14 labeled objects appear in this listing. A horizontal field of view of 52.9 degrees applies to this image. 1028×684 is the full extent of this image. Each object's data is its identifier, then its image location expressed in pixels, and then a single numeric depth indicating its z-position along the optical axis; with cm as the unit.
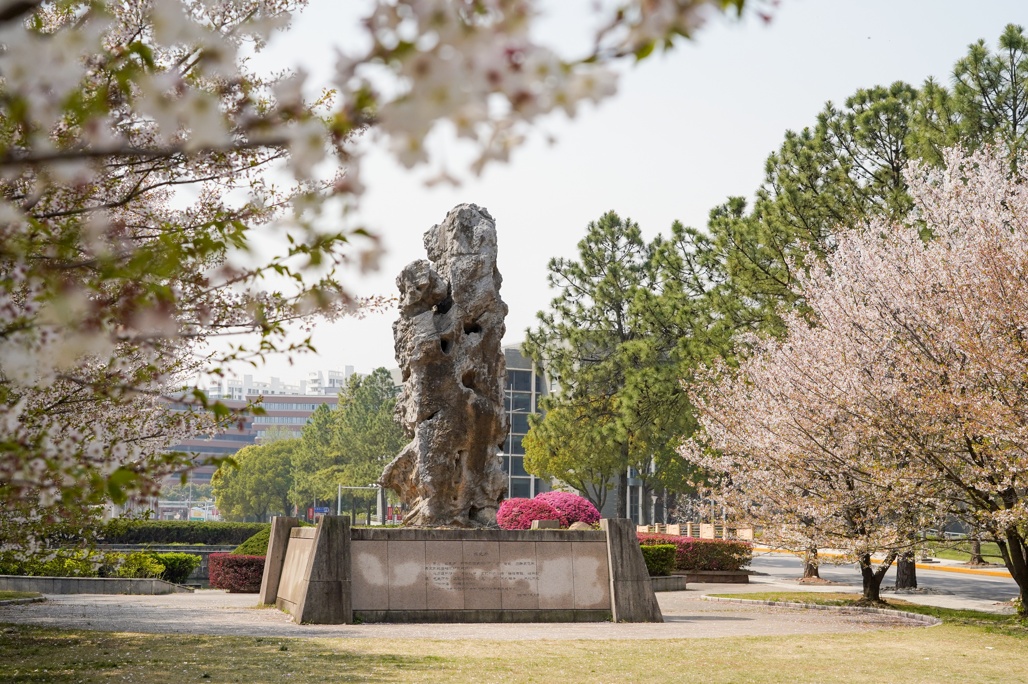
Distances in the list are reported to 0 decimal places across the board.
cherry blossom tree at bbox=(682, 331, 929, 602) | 1614
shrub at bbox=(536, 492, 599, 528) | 2712
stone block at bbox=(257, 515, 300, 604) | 1714
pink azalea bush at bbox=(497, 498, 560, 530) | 2191
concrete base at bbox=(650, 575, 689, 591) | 2491
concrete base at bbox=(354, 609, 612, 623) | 1443
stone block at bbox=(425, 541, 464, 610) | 1473
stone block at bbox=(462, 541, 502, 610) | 1488
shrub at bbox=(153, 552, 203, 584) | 2527
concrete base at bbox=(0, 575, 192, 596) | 2058
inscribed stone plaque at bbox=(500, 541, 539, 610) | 1503
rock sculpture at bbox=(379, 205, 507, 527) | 1702
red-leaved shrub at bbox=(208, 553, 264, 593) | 2189
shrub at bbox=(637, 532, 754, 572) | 2873
